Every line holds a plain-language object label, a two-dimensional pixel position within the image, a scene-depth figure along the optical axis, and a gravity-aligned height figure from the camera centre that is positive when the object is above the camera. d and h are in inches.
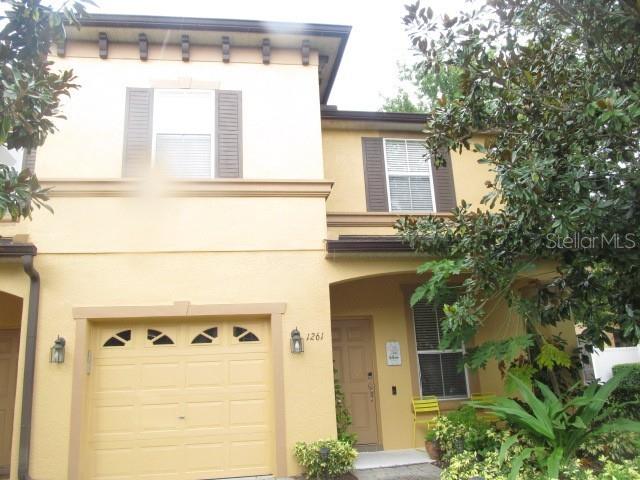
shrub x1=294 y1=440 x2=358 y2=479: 283.3 -43.2
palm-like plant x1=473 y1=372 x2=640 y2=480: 239.3 -27.5
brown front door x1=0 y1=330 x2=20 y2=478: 339.0 +3.7
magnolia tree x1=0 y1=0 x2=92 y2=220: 195.6 +115.2
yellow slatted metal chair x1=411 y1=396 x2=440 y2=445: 366.3 -26.4
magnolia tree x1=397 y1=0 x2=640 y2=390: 217.9 +86.1
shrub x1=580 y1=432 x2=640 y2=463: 254.8 -40.6
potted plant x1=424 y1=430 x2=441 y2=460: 325.7 -45.3
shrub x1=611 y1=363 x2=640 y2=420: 269.3 -22.7
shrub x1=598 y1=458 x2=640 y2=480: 202.8 -42.6
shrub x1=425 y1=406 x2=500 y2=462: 291.4 -36.3
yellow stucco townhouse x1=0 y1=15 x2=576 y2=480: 293.4 +59.5
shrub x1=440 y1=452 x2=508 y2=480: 244.5 -46.4
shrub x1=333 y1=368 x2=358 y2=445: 325.5 -27.4
